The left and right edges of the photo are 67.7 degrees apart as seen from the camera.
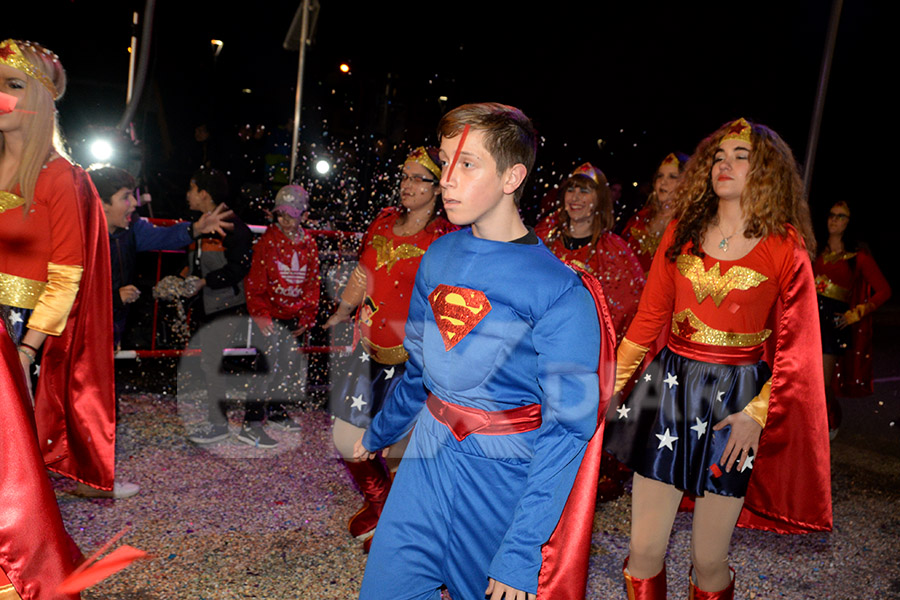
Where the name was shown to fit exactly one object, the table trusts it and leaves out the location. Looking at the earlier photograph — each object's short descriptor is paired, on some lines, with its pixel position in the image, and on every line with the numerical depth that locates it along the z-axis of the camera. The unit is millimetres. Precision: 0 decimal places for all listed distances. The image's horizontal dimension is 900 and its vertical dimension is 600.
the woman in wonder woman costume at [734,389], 2619
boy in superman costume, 1870
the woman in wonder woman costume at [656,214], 5285
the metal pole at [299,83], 7238
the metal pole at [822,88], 7268
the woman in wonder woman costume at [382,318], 3578
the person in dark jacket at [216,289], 5039
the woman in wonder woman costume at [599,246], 4586
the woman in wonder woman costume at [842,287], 6594
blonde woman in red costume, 2535
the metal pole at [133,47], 7273
